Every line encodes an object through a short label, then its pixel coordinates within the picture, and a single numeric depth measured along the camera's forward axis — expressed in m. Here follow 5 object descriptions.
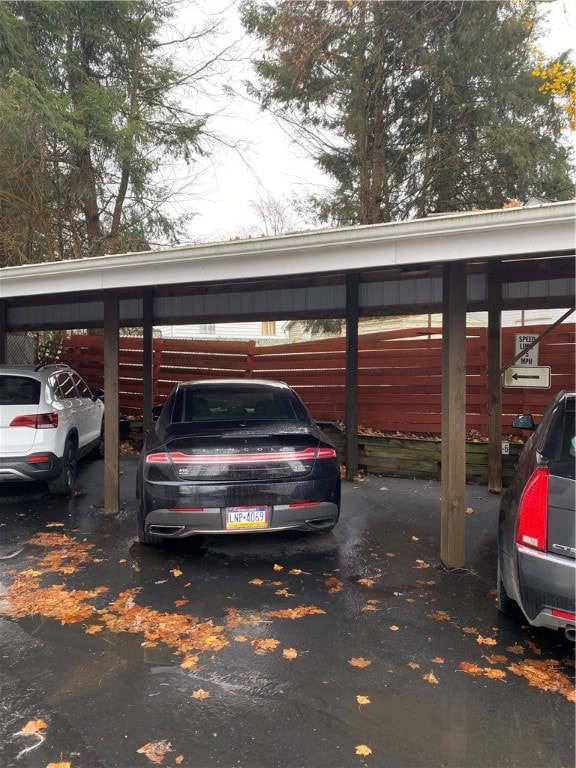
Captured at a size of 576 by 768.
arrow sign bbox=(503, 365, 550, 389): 7.54
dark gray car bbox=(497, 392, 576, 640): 2.80
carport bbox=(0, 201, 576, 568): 3.61
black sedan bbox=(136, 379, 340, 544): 4.33
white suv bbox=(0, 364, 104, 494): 6.09
